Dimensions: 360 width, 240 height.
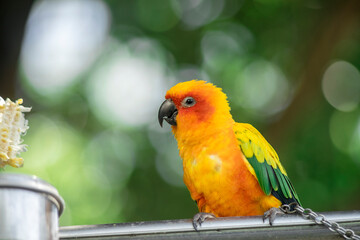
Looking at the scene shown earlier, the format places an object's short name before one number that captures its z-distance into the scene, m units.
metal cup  3.44
